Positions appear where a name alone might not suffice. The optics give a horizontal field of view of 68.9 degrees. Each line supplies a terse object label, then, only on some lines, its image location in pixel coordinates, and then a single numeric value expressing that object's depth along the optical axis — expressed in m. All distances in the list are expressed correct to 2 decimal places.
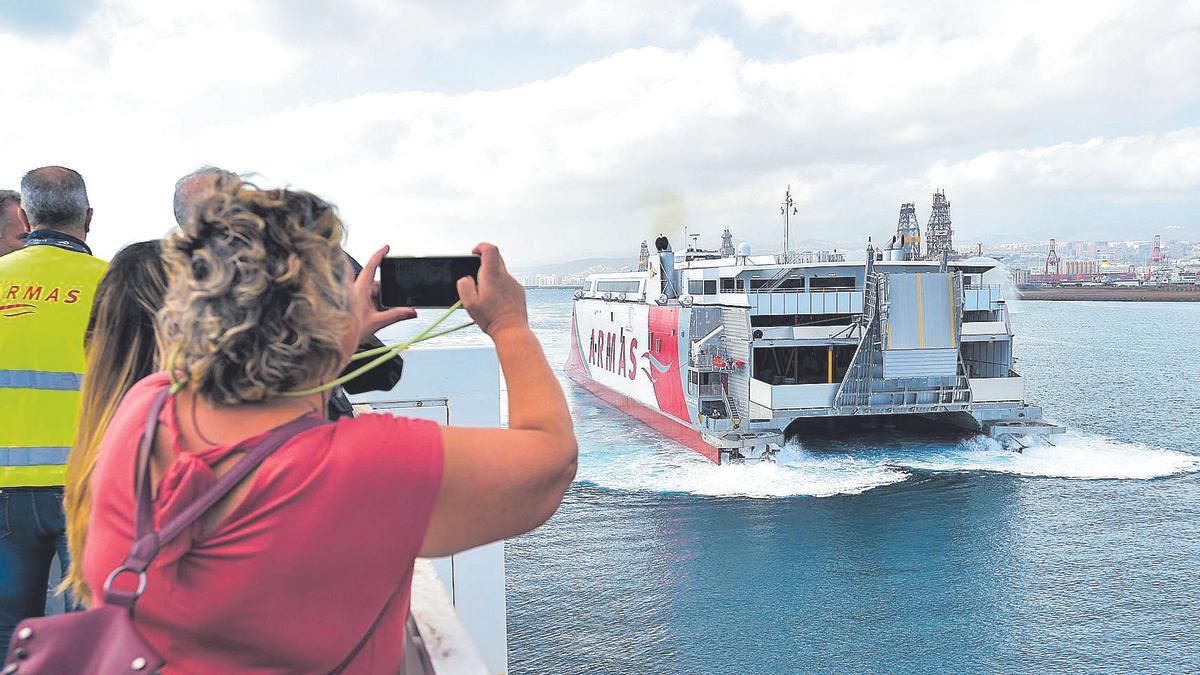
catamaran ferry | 18.84
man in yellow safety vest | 2.28
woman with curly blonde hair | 1.18
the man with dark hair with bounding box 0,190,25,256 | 3.41
